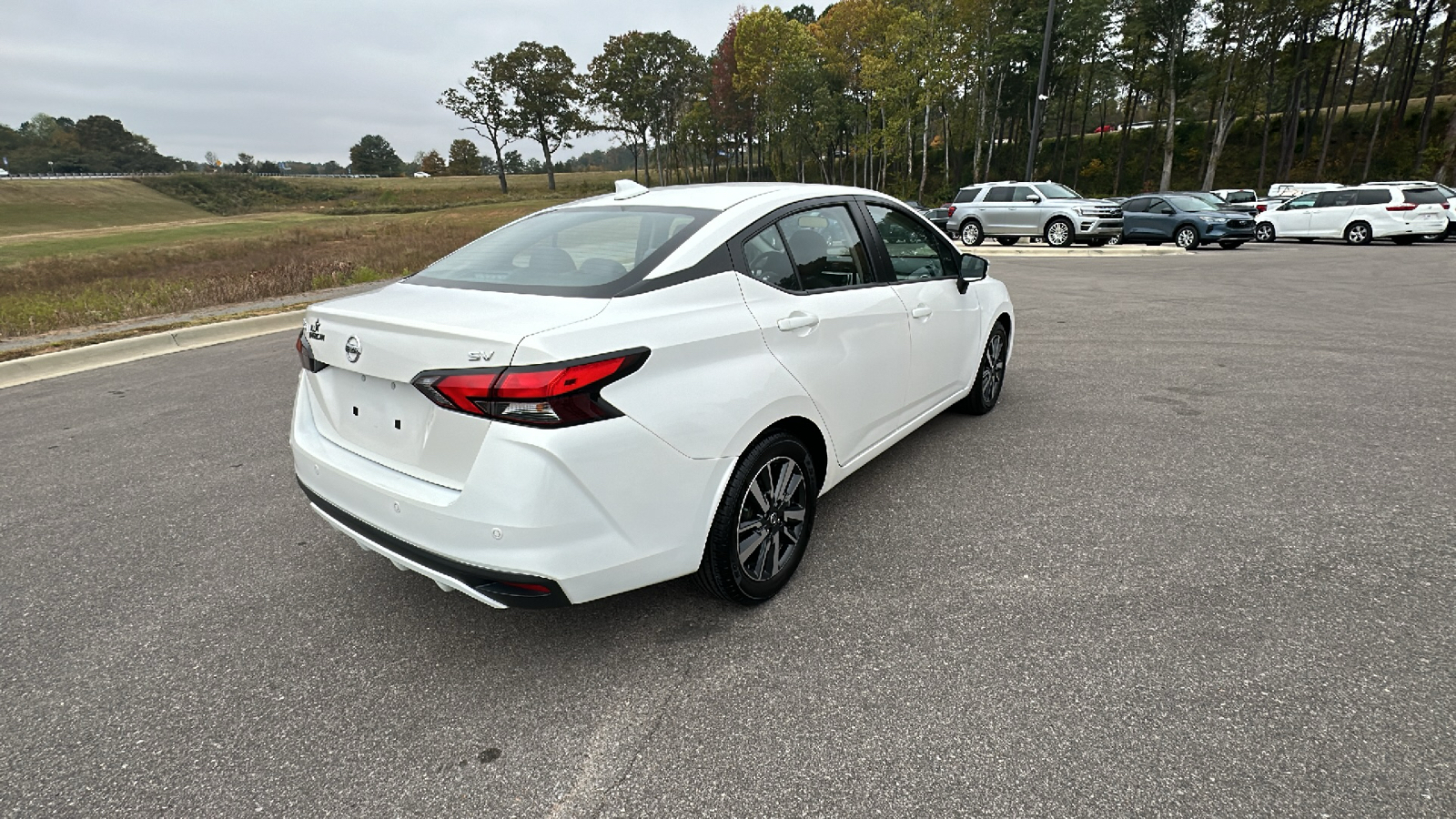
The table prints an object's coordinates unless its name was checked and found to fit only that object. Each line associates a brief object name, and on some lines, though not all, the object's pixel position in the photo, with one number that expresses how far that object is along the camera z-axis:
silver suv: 19.50
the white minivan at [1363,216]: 18.39
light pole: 21.20
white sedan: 2.04
